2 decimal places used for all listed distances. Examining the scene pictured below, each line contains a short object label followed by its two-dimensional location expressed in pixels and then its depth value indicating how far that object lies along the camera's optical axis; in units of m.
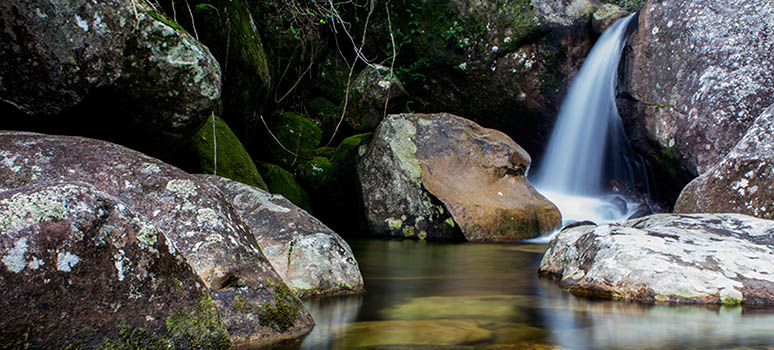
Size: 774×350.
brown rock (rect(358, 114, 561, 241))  7.11
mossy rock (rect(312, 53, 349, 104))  10.98
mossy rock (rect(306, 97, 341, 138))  10.27
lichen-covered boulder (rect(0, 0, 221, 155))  3.40
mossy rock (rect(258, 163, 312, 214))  7.37
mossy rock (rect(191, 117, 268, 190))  5.37
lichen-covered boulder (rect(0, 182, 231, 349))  1.46
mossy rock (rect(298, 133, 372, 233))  8.25
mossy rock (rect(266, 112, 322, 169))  8.66
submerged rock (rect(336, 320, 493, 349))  2.39
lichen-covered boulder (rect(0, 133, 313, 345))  2.32
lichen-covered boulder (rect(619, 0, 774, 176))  7.35
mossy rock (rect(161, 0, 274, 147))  5.58
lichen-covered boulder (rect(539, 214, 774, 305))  3.17
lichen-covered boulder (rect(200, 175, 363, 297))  3.20
